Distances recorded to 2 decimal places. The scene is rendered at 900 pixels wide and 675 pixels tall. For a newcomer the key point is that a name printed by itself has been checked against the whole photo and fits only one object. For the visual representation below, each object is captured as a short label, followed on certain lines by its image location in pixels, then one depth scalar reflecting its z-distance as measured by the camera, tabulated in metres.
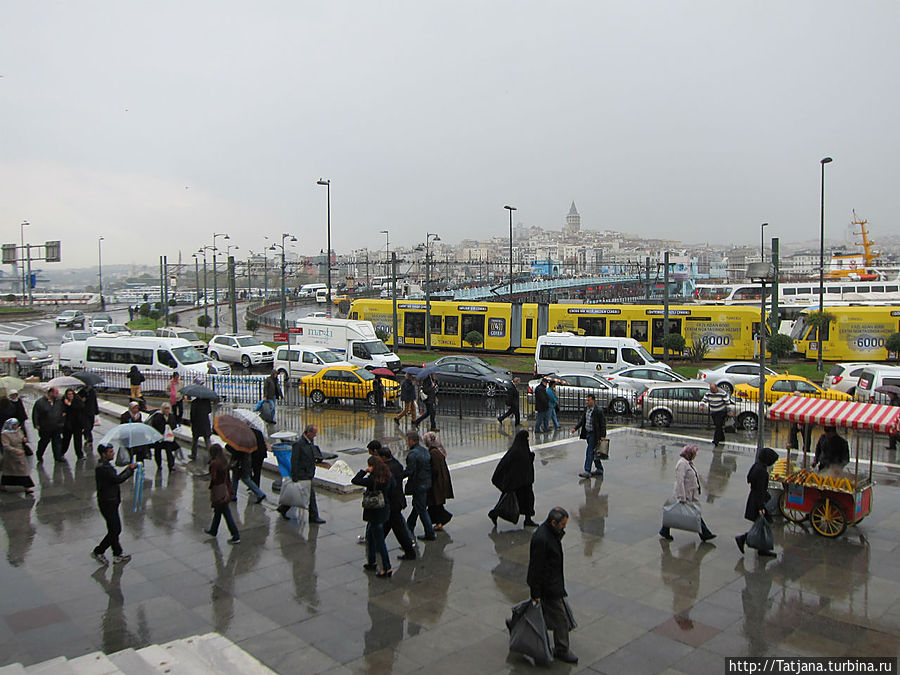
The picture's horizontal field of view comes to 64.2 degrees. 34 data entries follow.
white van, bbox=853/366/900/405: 19.81
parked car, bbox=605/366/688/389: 21.83
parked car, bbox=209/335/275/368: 32.47
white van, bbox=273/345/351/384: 26.36
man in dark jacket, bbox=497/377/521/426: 18.20
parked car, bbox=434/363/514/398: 23.08
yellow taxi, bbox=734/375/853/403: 19.69
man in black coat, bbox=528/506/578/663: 6.27
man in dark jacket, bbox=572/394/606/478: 12.66
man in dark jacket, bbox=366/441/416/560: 8.54
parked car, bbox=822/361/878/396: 22.22
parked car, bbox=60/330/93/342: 36.72
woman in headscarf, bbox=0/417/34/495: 11.48
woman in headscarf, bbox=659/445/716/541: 9.48
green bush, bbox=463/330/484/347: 35.41
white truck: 28.55
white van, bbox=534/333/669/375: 26.09
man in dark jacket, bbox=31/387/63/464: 13.68
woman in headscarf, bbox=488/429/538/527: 9.62
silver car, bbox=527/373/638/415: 20.09
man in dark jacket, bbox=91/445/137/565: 8.69
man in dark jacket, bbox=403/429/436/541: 9.37
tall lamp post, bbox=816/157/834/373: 29.28
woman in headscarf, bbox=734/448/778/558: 8.99
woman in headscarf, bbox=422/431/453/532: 9.61
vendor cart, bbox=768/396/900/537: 9.59
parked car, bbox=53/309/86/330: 58.91
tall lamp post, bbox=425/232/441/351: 36.34
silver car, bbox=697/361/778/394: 23.38
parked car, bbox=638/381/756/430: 18.64
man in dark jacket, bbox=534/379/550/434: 17.27
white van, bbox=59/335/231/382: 25.67
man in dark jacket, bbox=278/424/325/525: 10.16
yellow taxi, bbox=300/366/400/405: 21.84
